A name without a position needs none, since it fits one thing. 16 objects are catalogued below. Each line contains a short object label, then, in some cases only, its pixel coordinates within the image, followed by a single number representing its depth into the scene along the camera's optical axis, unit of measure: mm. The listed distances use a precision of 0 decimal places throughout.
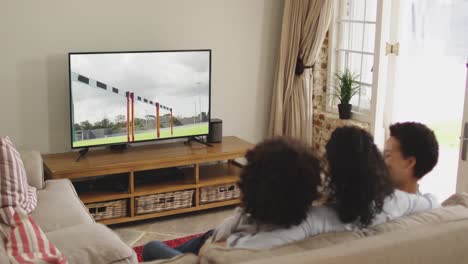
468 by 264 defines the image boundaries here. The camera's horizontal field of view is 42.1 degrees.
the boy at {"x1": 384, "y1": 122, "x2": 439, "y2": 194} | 2309
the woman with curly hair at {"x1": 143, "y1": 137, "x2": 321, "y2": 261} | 1830
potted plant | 4859
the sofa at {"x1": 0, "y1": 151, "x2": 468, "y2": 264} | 1725
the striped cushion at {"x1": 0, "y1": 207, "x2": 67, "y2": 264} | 2363
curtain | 5078
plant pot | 4910
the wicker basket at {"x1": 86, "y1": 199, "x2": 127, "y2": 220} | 4242
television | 4297
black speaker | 4855
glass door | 4070
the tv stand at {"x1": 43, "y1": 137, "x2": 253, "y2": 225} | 4211
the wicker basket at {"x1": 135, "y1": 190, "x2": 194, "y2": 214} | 4398
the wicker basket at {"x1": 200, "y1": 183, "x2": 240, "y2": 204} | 4645
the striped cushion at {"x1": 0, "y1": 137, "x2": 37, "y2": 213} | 3271
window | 4797
